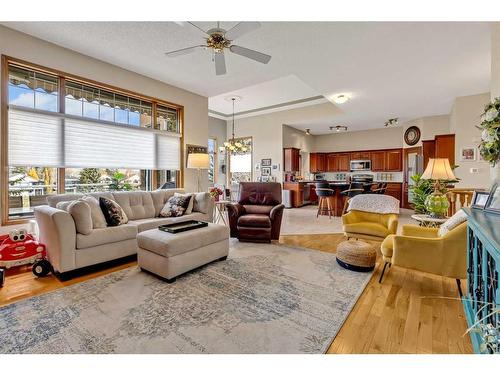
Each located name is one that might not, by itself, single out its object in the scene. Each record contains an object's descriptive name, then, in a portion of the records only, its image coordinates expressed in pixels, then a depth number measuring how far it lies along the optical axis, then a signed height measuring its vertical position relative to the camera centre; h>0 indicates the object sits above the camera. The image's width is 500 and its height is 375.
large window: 3.30 +0.70
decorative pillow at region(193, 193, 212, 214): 4.27 -0.37
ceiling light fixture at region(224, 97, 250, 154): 7.06 +1.06
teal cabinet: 1.07 -0.50
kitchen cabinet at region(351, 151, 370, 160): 9.02 +1.02
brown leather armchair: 3.91 -0.52
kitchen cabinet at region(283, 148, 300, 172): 8.10 +0.78
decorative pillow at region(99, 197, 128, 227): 3.15 -0.39
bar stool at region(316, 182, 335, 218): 6.41 -0.40
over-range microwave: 8.98 +0.64
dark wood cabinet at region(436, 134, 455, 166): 5.97 +0.90
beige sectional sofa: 2.58 -0.60
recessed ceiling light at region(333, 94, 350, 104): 5.43 +1.92
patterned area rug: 1.61 -1.06
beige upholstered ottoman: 2.50 -0.75
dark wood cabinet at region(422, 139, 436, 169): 6.77 +0.92
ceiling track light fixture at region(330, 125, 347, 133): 8.17 +1.88
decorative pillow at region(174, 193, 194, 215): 4.08 -0.36
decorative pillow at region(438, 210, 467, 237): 2.11 -0.37
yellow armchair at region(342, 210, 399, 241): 3.24 -0.59
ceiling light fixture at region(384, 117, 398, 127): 7.20 +1.83
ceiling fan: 2.45 +1.52
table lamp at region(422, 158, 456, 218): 3.07 +0.05
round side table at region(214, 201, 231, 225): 4.79 -0.85
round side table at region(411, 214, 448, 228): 2.98 -0.47
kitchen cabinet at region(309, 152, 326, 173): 9.79 +0.82
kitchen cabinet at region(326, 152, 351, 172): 9.45 +0.82
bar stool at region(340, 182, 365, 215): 6.29 -0.20
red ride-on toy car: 2.69 -0.81
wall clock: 7.50 +1.48
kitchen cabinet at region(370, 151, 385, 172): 8.75 +0.80
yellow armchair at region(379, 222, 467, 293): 2.07 -0.64
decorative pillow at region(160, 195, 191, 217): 3.93 -0.39
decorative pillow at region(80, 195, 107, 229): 2.98 -0.39
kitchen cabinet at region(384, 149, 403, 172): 8.38 +0.77
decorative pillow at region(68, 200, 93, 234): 2.69 -0.36
